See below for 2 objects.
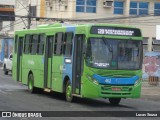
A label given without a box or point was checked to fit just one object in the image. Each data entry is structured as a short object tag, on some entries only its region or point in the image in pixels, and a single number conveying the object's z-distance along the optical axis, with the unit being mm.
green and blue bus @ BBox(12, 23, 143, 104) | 17828
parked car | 41591
